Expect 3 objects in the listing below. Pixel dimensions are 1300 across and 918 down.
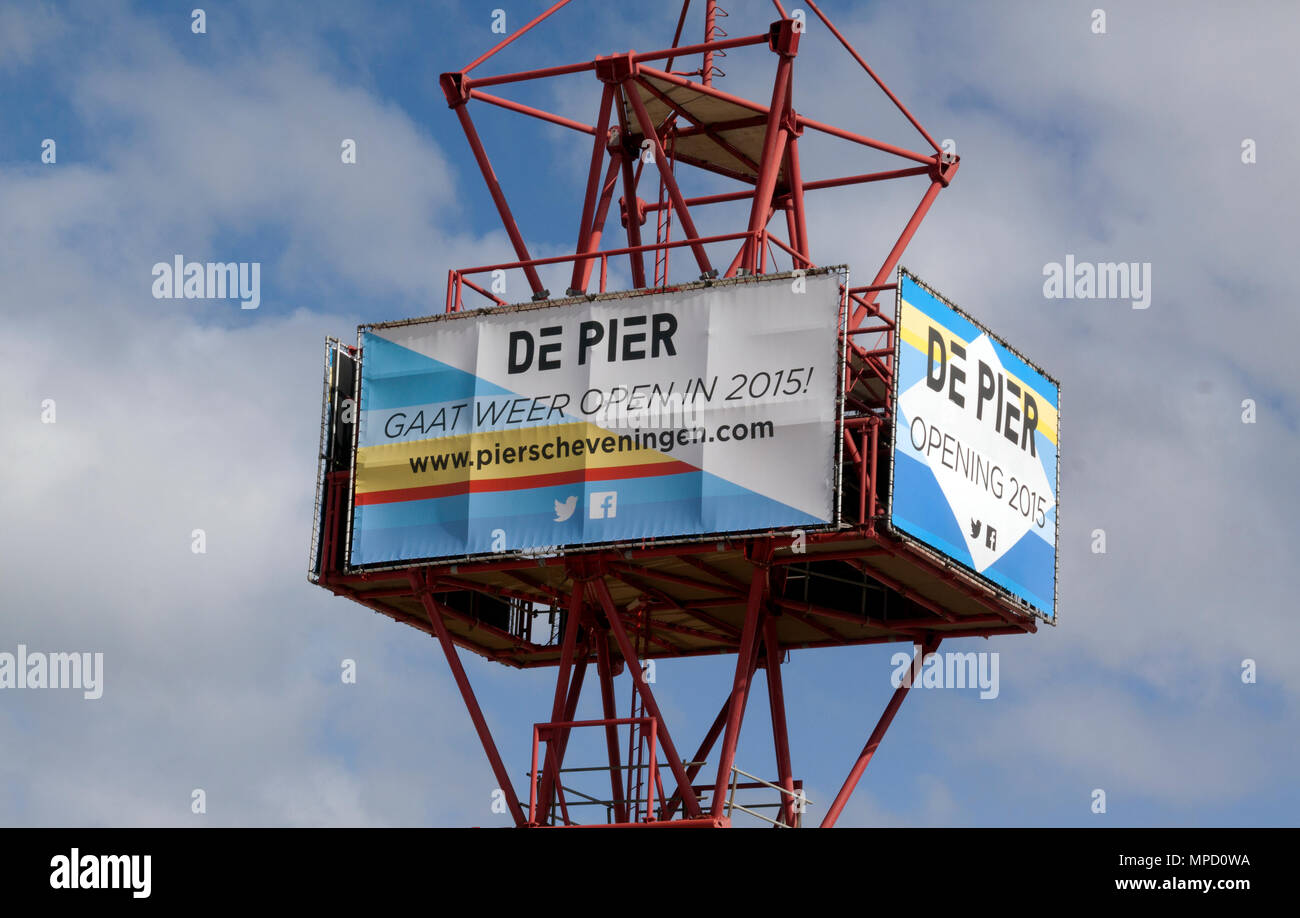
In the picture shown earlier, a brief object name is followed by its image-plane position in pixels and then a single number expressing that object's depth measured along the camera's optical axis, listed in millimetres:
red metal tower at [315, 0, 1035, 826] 63594
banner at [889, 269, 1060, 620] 63094
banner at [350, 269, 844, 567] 62344
